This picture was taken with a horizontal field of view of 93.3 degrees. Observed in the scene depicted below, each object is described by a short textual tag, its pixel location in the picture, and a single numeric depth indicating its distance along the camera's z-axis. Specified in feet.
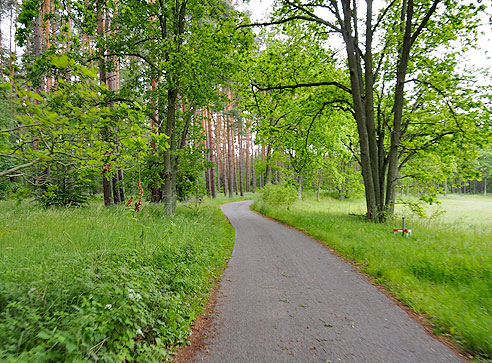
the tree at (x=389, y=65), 30.73
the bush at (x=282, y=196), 55.97
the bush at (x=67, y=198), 33.94
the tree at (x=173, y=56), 26.50
